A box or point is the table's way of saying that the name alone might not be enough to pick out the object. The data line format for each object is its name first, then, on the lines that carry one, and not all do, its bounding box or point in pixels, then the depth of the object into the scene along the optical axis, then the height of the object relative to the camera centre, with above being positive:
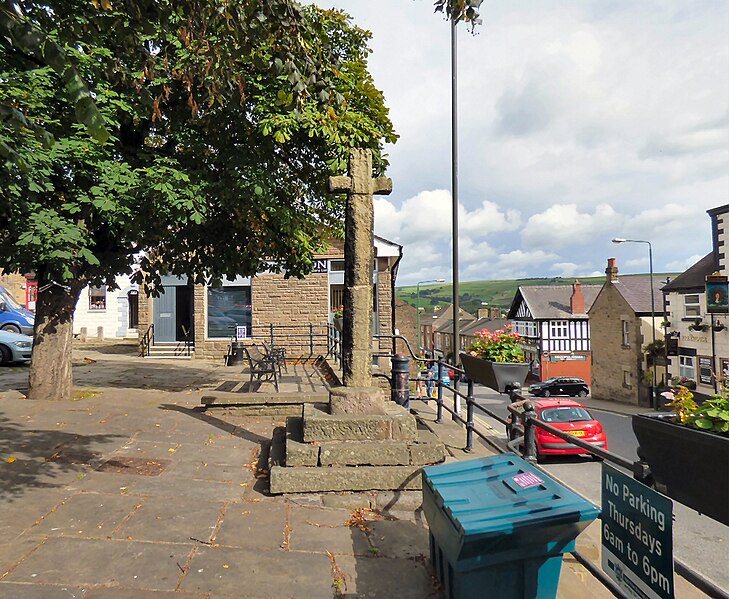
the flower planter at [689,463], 1.88 -0.62
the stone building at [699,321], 25.45 -0.37
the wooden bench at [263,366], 9.15 -0.94
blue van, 18.30 +0.01
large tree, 6.98 +2.28
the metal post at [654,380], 31.58 -4.35
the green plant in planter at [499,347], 4.83 -0.32
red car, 13.79 -3.09
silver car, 14.98 -0.93
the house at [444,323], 78.75 -1.37
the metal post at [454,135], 14.39 +5.33
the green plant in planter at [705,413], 2.00 -0.42
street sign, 1.77 -0.87
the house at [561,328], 44.88 -1.18
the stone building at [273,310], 18.38 +0.27
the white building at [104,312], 31.08 +0.37
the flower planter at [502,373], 4.61 -0.55
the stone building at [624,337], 34.56 -1.62
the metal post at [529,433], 3.65 -0.90
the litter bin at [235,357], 16.70 -1.38
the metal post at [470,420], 5.35 -1.20
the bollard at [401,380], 7.46 -0.98
